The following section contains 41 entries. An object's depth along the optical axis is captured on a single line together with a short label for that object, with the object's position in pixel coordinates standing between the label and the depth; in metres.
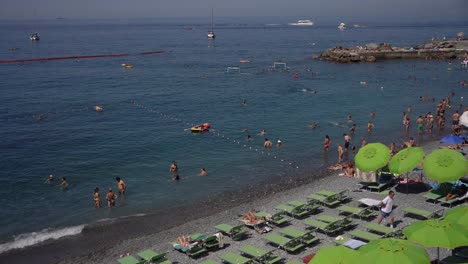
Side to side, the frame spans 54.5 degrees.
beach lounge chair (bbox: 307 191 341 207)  19.44
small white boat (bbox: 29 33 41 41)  141.89
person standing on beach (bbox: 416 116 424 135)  33.22
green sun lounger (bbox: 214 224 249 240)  17.19
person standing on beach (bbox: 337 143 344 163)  27.97
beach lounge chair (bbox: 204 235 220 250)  16.31
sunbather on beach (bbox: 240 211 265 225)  18.02
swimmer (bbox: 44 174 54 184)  26.77
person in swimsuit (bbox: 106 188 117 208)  22.73
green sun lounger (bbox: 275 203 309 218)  18.53
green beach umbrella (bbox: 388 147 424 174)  18.62
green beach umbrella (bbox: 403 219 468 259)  11.36
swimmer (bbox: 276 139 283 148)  31.93
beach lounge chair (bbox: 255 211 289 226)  17.95
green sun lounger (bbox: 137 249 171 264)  15.46
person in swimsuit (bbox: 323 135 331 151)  29.99
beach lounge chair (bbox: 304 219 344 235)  16.62
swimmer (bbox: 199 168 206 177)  26.98
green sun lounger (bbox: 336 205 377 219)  17.76
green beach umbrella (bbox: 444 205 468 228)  12.66
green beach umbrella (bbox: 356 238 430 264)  10.09
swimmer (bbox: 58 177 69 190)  26.00
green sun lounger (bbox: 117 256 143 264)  15.55
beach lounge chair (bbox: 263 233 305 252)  15.64
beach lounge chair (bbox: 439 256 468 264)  12.70
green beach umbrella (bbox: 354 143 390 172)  19.61
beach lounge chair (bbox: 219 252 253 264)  14.77
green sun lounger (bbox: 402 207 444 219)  17.20
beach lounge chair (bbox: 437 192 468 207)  18.44
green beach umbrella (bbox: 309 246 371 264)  10.59
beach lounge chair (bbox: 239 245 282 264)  14.87
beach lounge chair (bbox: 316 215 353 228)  16.89
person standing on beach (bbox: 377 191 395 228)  16.41
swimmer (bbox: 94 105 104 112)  45.69
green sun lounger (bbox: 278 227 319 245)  15.97
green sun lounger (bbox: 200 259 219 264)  14.92
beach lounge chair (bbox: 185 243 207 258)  16.05
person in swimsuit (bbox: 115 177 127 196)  24.03
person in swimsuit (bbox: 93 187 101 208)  22.75
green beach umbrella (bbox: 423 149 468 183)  17.28
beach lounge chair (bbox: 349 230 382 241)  15.52
